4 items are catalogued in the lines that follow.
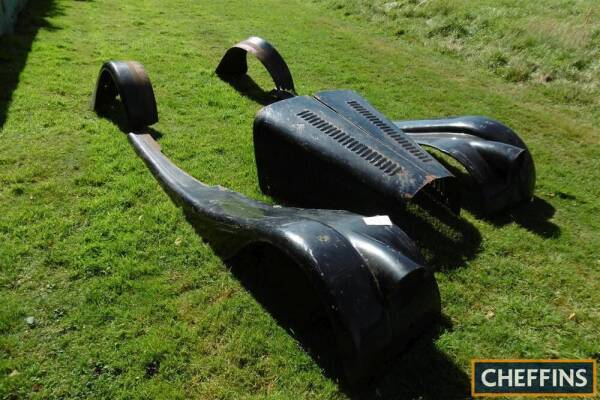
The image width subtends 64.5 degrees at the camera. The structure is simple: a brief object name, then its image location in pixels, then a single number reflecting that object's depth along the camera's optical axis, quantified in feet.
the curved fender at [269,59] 24.81
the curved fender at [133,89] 20.30
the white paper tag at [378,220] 11.12
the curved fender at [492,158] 15.65
